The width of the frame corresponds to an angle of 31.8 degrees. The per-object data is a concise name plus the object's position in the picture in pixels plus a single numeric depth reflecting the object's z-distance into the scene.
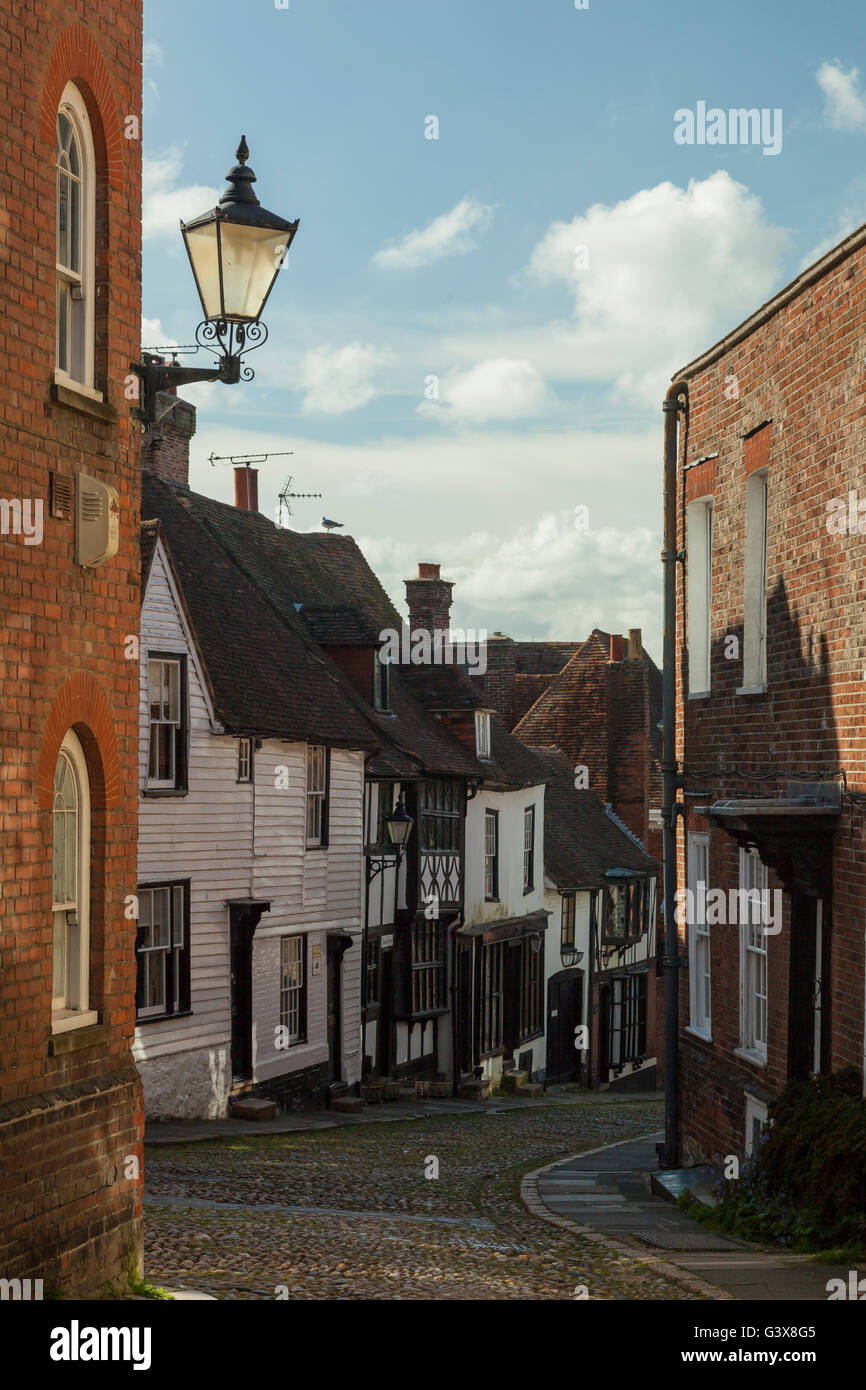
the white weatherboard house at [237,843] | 20.20
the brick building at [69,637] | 8.07
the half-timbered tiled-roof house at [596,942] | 38.50
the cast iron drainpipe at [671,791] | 16.20
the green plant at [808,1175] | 10.84
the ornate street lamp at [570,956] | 38.41
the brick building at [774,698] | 12.12
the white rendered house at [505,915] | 32.47
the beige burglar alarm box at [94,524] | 8.80
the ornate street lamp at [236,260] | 8.27
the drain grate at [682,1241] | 11.73
